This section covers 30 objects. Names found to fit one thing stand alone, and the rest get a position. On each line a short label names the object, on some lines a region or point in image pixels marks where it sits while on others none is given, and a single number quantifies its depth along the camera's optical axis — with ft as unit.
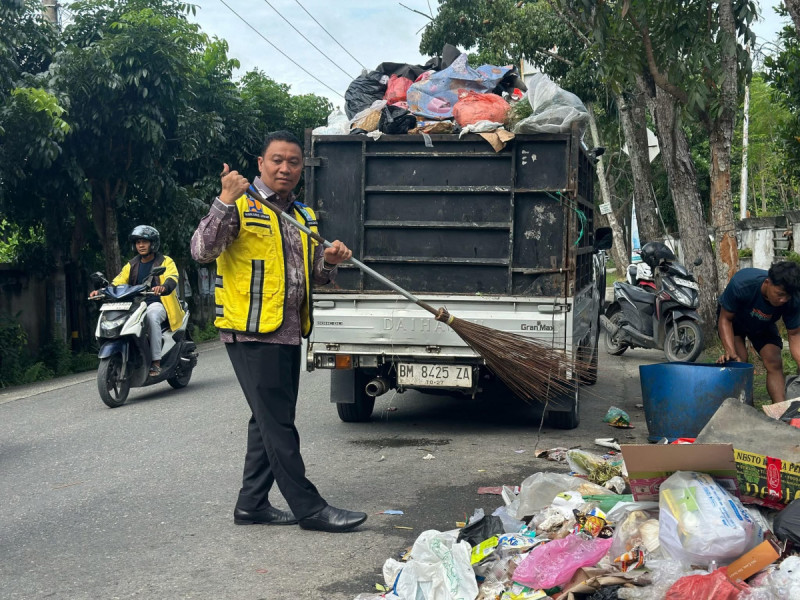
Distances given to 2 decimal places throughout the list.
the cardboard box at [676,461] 13.05
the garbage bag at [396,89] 27.22
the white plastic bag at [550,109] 22.81
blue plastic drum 20.38
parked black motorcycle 36.94
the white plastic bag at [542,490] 15.49
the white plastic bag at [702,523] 11.83
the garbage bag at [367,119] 24.61
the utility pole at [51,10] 47.65
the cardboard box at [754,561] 11.50
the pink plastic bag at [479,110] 24.06
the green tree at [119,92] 44.73
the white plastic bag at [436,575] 12.03
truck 22.86
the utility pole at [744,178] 89.79
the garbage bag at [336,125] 24.86
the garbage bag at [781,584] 10.66
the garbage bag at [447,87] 25.59
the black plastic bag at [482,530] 13.89
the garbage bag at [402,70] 28.73
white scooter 29.94
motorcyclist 31.35
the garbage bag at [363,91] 27.91
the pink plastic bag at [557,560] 11.94
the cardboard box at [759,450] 13.08
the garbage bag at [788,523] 12.20
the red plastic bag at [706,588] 10.66
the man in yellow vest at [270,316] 15.11
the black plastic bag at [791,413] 16.65
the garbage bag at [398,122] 24.17
